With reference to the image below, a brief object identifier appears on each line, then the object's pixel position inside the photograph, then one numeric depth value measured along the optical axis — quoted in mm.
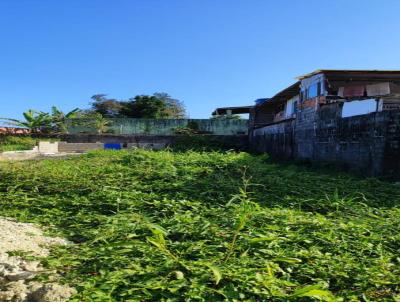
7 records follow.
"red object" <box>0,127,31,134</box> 20828
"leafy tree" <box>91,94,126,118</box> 37219
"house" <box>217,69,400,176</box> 8570
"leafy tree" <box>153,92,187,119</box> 35350
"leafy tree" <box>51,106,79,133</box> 22702
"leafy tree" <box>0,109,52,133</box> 22250
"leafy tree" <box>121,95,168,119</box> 31781
